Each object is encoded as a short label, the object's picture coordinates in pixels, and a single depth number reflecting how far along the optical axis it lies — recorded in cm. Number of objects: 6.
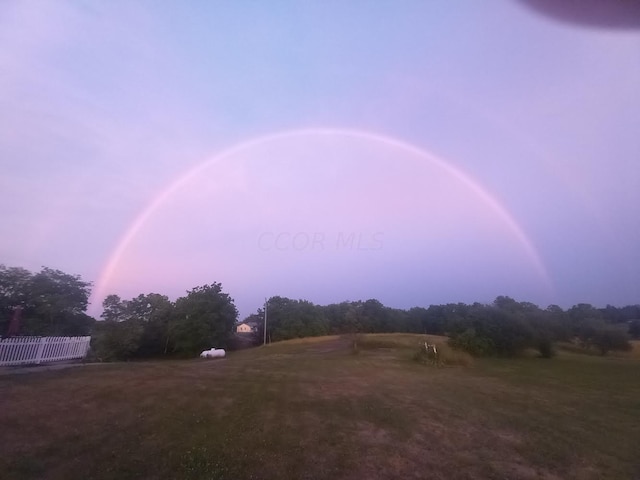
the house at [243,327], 11620
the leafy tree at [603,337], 3997
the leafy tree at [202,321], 4559
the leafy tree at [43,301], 3469
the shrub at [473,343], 3316
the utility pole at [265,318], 5931
